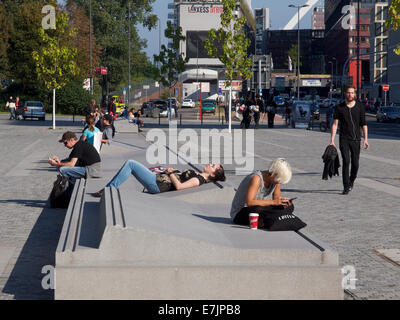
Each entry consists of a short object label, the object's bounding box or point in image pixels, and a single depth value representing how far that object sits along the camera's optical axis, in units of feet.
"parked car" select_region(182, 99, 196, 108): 327.06
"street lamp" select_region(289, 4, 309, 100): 305.84
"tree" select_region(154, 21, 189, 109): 268.21
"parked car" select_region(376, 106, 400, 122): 212.84
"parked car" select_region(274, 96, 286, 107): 361.92
